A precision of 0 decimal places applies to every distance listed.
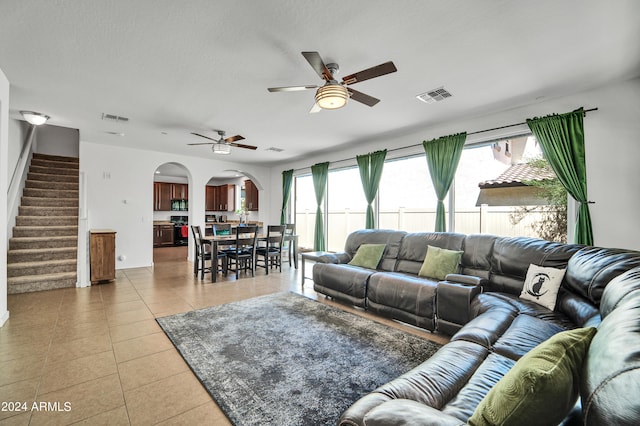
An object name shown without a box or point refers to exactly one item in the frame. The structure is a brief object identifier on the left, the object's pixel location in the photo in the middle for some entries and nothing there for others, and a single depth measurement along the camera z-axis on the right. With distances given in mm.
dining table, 5246
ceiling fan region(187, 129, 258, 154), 5102
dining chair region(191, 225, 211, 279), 5542
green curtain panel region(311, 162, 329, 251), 7070
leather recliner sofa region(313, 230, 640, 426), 801
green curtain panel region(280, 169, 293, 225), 8172
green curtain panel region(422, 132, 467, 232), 4586
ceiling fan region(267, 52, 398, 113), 2400
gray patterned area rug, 1904
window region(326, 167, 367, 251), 6628
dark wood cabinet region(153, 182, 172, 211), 10422
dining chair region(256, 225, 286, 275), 5918
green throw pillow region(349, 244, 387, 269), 4320
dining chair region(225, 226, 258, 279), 5473
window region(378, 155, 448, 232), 5289
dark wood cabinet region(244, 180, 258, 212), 9750
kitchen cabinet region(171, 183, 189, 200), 10883
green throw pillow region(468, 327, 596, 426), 816
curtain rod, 3466
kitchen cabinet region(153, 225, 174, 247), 10305
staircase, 4621
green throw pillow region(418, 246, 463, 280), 3512
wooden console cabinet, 4930
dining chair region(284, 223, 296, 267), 6507
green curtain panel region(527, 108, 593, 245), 3455
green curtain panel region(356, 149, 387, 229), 5758
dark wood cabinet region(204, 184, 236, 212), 11578
